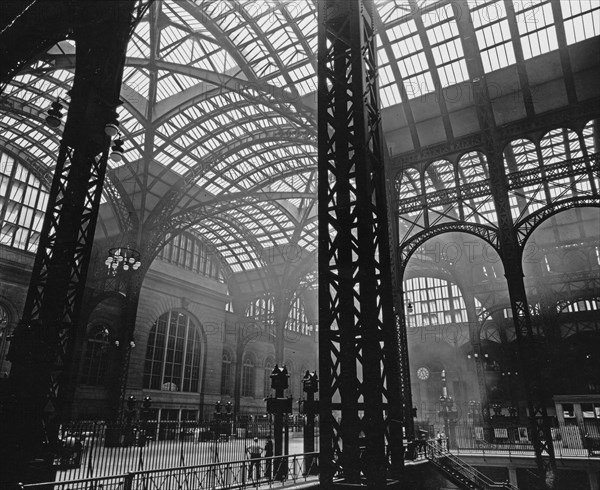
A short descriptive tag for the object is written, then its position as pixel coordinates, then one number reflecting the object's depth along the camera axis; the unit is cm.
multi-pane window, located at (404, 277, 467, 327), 4744
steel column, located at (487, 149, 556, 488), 1580
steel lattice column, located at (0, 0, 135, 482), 691
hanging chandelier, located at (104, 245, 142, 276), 2033
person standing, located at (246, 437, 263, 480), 1444
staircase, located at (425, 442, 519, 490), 1525
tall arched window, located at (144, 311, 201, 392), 3450
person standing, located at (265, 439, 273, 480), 1413
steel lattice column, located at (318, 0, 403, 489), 487
